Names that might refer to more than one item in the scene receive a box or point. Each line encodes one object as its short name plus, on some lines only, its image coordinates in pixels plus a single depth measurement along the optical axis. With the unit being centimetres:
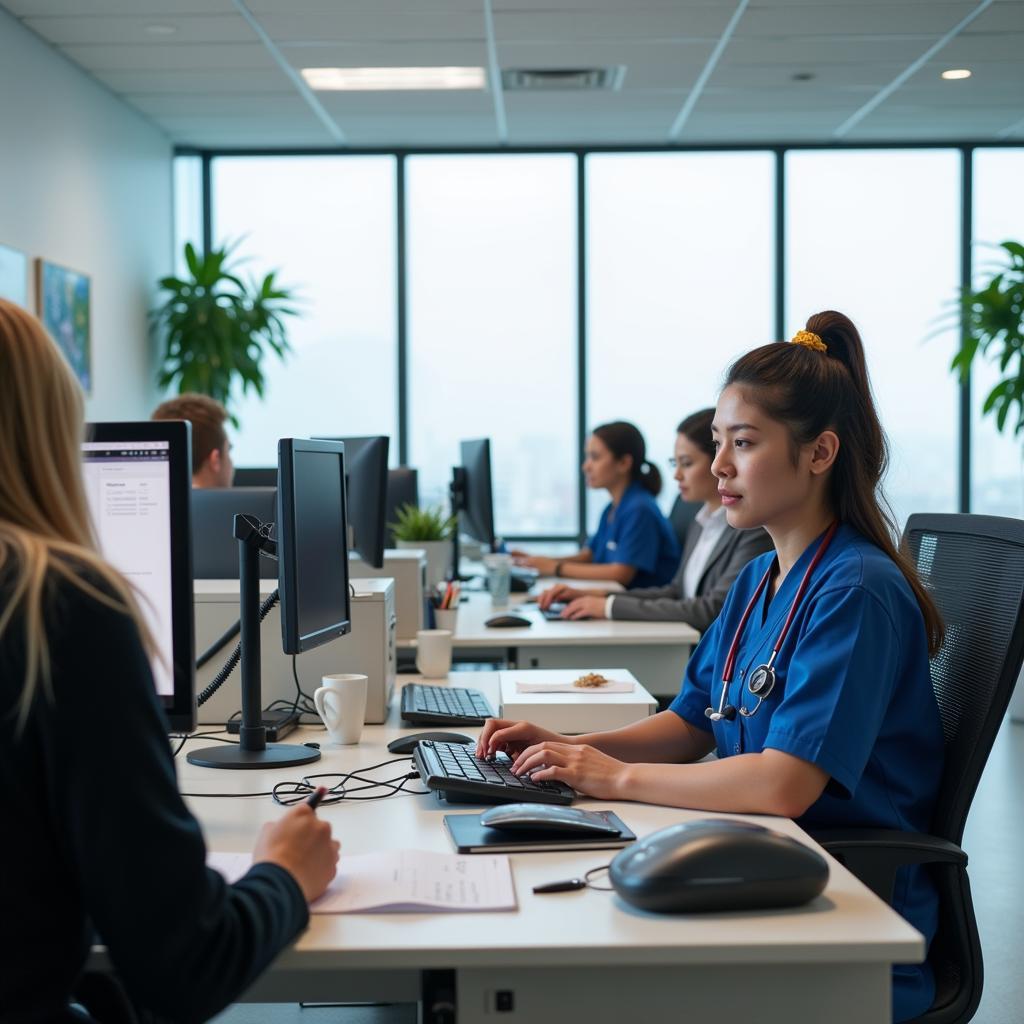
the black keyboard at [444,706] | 207
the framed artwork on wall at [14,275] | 462
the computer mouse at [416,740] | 188
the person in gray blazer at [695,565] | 346
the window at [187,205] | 670
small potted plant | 378
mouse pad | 136
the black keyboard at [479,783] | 152
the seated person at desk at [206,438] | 332
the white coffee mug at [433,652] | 258
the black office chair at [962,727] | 147
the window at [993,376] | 676
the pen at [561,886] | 122
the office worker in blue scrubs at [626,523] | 468
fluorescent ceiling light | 548
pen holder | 321
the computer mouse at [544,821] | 137
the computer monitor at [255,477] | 346
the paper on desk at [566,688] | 220
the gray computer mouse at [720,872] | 114
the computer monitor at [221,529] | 243
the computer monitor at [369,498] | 258
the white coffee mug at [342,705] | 190
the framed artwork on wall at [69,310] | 497
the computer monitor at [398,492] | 407
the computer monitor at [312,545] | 175
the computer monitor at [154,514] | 148
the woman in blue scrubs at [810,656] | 147
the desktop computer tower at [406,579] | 288
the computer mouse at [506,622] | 342
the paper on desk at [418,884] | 117
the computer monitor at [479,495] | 437
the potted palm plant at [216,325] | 611
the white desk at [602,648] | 323
